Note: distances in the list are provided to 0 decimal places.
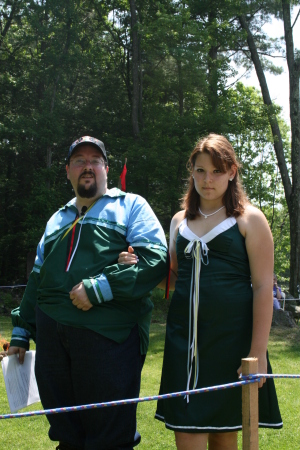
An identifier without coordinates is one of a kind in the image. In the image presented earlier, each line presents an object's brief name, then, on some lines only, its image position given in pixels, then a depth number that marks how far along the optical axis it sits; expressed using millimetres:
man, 2549
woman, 2418
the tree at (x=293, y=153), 18062
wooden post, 2131
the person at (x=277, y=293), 13852
